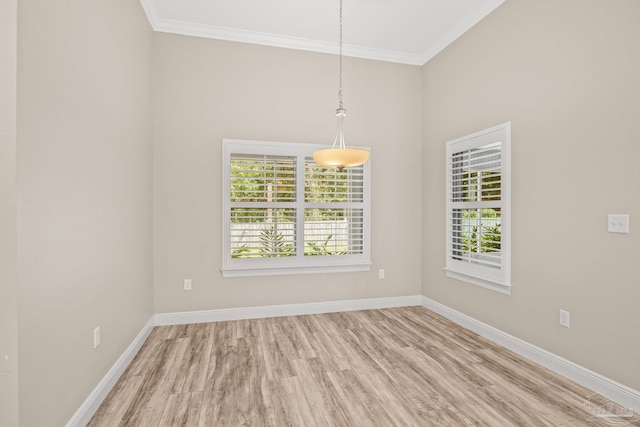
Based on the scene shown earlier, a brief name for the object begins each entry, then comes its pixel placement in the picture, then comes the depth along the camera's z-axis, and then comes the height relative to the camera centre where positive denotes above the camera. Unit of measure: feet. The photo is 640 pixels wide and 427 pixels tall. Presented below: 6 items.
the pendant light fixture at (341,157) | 7.52 +1.24
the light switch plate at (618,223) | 6.65 -0.30
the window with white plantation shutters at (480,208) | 9.56 +0.02
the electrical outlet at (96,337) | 6.56 -2.63
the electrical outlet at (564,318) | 7.89 -2.70
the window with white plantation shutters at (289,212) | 11.82 -0.11
